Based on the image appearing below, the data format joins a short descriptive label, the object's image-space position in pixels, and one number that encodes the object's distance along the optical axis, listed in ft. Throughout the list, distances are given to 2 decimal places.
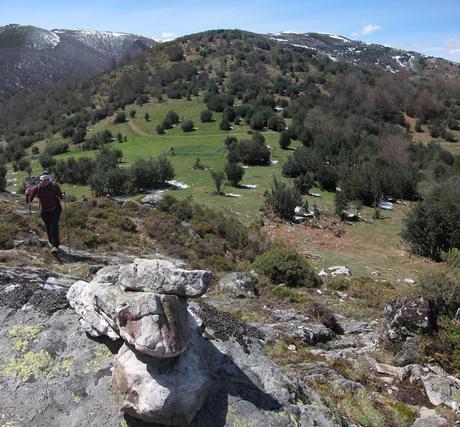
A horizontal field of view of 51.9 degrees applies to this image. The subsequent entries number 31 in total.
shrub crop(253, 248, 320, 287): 51.42
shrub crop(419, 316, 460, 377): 27.71
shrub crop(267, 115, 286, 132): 218.79
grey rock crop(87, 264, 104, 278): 32.45
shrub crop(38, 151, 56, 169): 163.84
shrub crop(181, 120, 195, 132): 220.64
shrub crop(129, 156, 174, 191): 116.64
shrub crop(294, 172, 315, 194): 124.98
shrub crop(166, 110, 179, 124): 233.96
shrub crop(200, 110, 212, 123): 233.14
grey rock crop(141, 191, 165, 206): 87.15
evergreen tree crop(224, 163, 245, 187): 124.67
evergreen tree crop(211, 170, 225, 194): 113.91
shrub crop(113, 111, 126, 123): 250.57
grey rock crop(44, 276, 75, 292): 26.26
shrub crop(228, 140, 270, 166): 157.58
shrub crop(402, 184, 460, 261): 80.12
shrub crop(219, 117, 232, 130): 220.84
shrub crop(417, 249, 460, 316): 32.94
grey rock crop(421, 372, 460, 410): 24.13
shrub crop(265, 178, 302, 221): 98.63
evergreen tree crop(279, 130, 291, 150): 183.83
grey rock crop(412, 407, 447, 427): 22.38
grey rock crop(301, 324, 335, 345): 30.94
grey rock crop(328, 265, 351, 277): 63.36
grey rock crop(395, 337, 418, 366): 28.37
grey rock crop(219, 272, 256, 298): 40.78
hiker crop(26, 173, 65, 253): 38.27
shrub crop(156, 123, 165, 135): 222.48
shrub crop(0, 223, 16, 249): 40.73
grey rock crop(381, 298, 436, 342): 30.63
